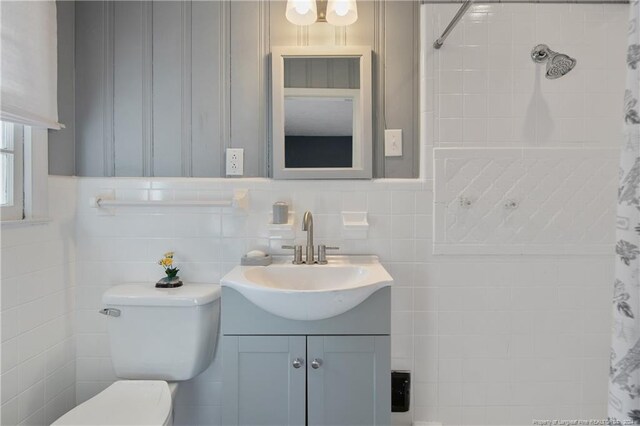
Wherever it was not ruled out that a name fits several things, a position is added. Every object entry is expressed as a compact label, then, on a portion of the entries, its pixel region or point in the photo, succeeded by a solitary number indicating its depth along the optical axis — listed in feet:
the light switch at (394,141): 5.35
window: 4.44
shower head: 4.81
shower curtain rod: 5.21
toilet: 4.73
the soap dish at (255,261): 4.96
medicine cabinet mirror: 5.28
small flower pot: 5.04
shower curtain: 2.44
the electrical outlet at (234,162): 5.36
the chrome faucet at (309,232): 4.92
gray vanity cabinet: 4.13
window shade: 4.01
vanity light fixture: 4.95
